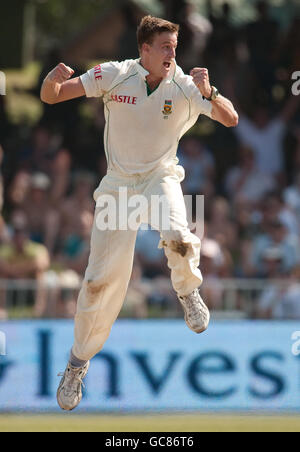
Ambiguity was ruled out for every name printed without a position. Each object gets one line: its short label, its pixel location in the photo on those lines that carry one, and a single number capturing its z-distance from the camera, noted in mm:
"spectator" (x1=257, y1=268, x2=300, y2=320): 12508
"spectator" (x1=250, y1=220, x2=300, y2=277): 13500
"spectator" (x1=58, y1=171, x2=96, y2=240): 13766
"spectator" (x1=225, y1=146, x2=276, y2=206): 14742
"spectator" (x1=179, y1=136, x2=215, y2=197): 14734
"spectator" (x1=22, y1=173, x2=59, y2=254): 13922
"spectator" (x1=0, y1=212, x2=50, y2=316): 13125
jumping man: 8102
